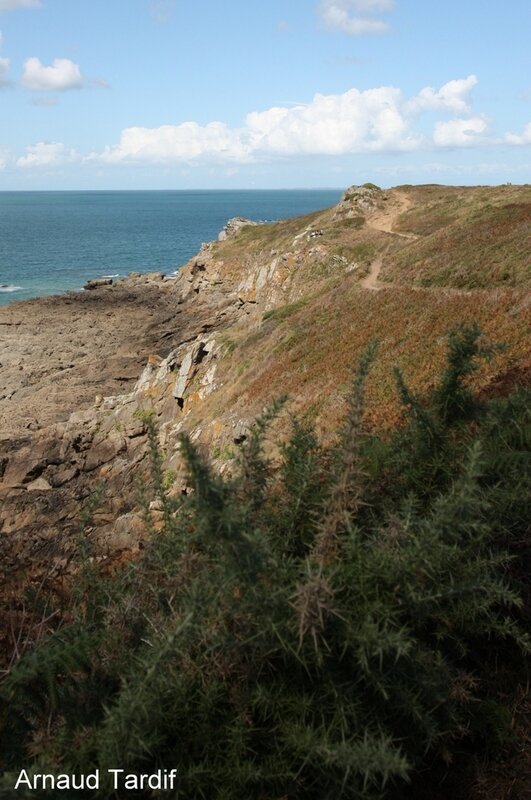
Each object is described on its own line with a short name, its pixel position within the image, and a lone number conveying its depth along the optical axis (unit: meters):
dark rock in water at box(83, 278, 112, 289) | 73.94
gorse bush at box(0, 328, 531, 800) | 4.14
